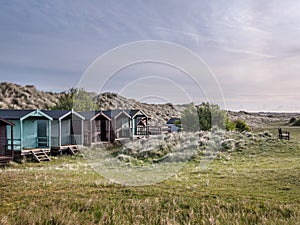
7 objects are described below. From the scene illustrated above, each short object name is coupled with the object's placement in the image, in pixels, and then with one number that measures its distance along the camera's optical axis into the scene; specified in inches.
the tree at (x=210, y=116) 1508.4
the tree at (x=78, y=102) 1710.8
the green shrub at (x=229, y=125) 1523.4
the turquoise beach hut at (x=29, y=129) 830.5
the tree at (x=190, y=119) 1530.5
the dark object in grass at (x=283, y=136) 1040.8
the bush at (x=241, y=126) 1740.9
